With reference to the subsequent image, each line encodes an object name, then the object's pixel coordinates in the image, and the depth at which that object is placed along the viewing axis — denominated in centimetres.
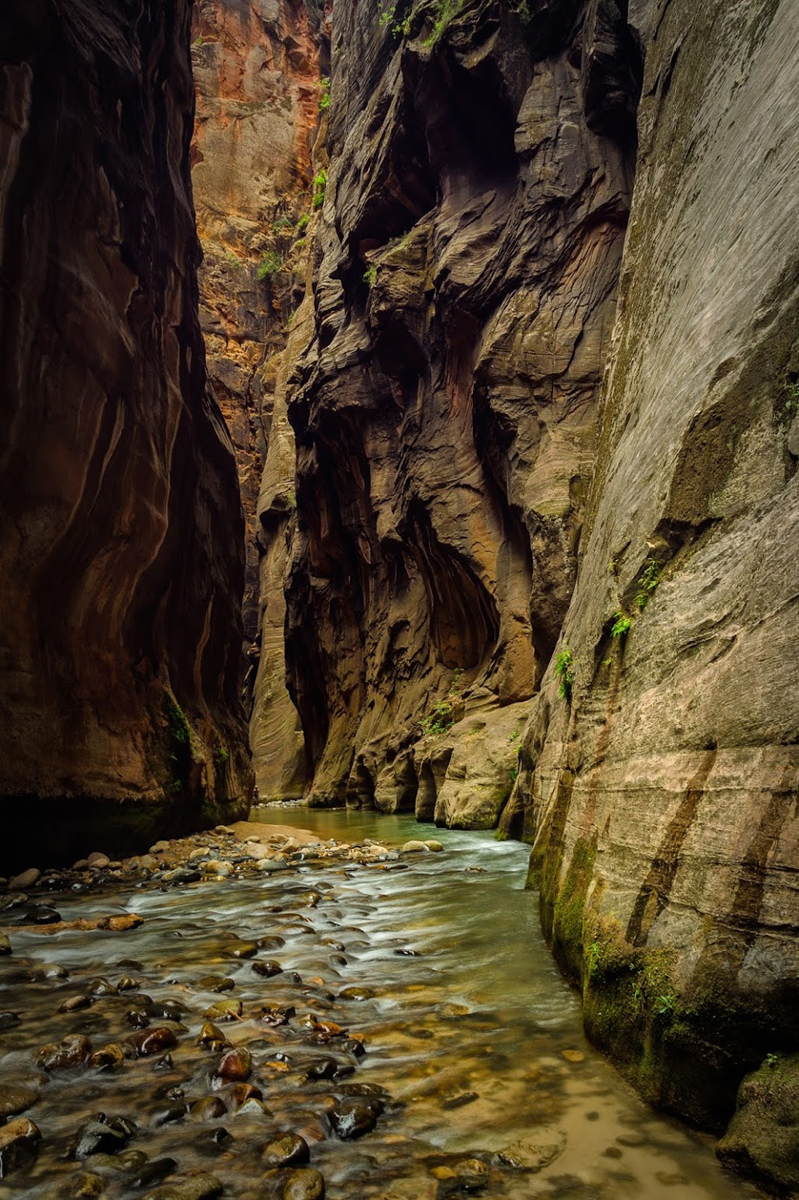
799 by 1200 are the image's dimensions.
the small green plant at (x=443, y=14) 1709
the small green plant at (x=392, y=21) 2061
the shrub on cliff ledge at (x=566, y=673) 577
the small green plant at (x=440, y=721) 1712
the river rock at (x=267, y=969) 402
